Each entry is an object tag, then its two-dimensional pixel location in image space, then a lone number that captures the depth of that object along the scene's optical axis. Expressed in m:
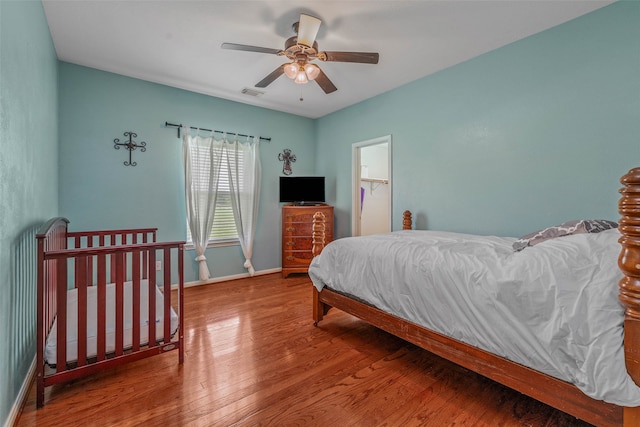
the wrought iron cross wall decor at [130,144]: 3.34
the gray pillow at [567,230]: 1.66
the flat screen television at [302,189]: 4.56
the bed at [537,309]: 1.06
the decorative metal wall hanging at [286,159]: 4.71
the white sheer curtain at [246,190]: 4.17
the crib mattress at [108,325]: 1.69
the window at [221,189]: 3.87
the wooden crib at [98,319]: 1.59
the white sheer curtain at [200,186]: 3.73
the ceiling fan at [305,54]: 2.17
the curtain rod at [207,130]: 3.64
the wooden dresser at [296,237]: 4.32
